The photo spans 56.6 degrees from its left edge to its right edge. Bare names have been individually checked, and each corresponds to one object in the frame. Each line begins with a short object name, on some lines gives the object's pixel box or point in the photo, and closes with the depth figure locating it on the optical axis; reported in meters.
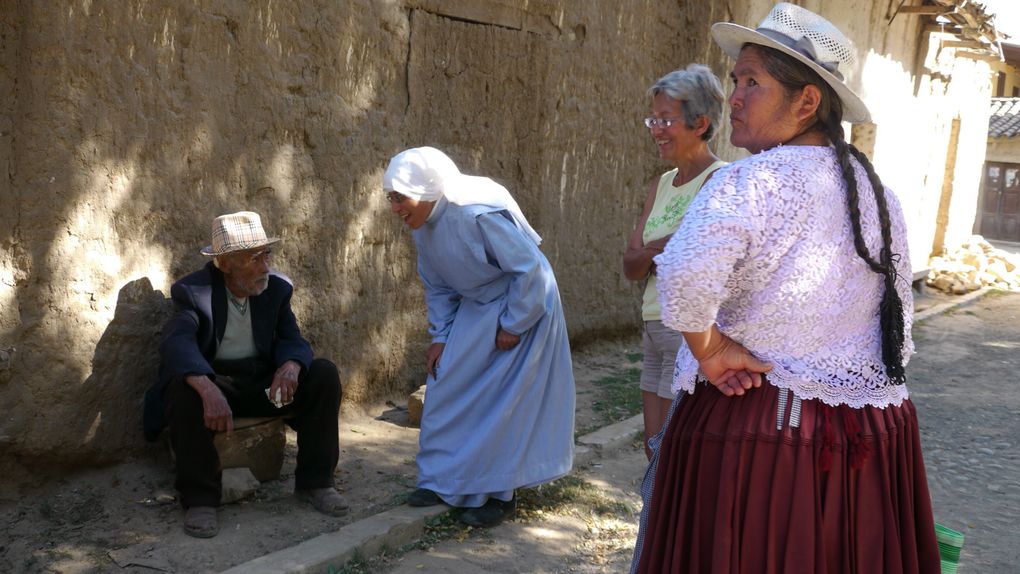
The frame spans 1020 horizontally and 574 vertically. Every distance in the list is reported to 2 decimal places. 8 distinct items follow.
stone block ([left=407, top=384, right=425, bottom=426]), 5.27
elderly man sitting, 3.77
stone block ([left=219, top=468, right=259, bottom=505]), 3.98
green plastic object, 2.28
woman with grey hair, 3.42
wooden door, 26.58
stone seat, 4.11
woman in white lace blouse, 1.95
